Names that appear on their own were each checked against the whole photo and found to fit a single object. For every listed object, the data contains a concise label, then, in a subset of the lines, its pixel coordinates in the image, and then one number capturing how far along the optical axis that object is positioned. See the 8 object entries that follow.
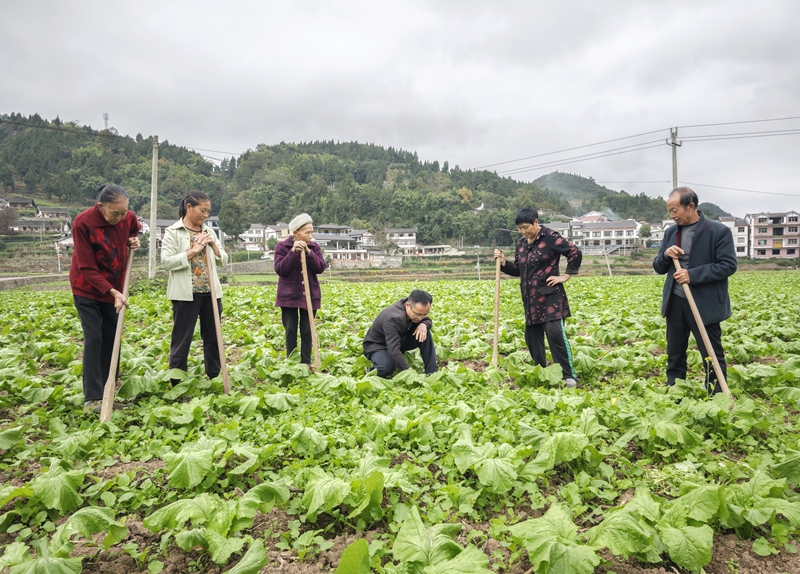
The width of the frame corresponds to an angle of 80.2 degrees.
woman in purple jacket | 5.50
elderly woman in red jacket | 4.27
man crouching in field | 5.16
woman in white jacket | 4.71
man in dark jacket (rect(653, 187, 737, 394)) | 4.29
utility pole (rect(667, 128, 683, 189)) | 25.48
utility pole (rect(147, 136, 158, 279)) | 21.13
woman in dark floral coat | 5.13
